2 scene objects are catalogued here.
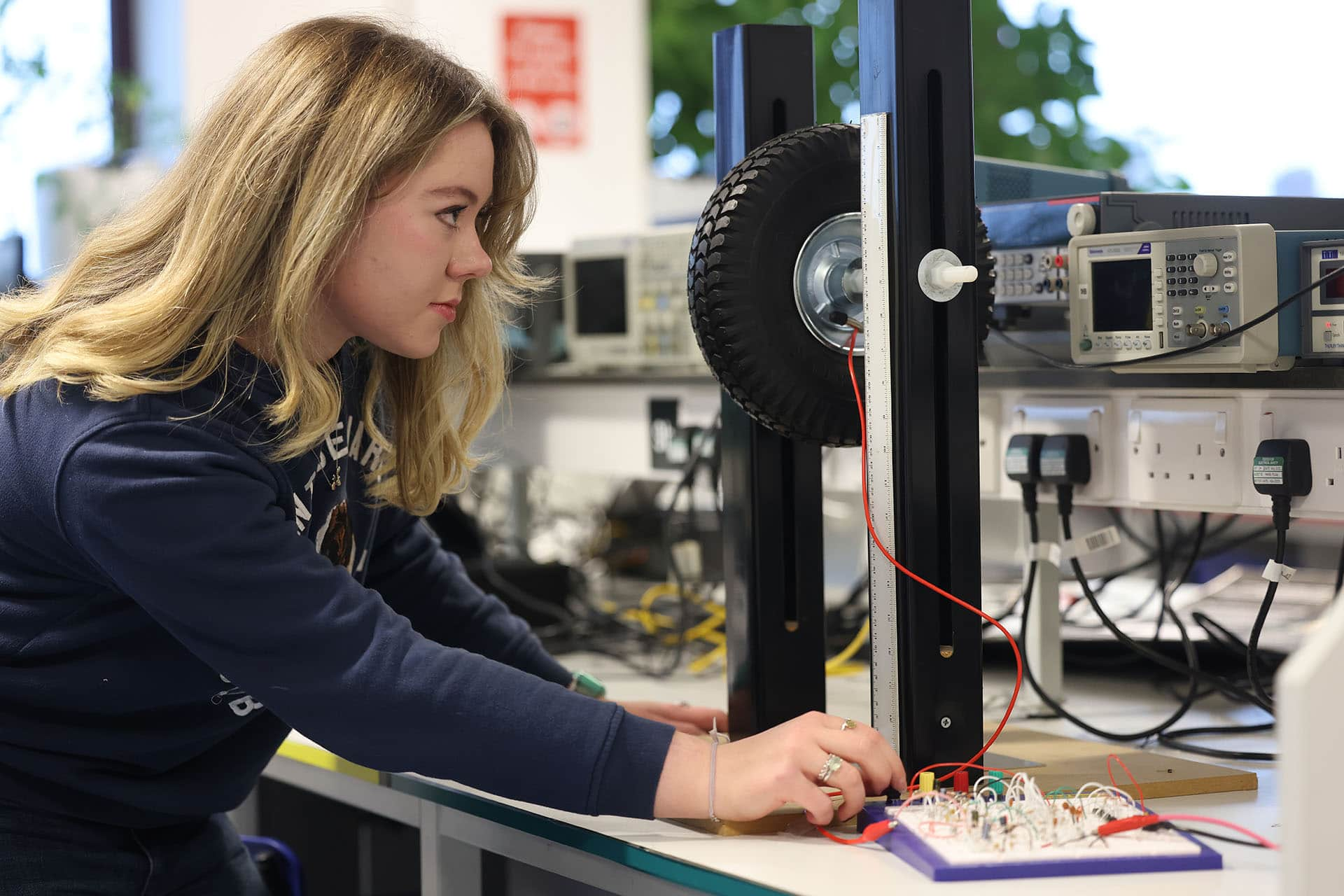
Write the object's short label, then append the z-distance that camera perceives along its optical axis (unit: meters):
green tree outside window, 6.52
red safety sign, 3.68
